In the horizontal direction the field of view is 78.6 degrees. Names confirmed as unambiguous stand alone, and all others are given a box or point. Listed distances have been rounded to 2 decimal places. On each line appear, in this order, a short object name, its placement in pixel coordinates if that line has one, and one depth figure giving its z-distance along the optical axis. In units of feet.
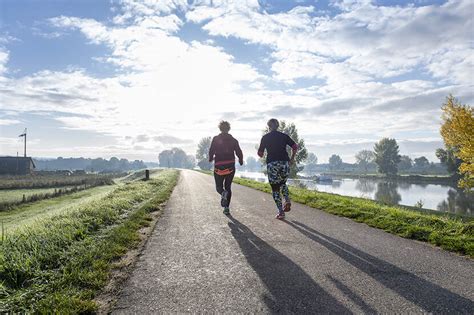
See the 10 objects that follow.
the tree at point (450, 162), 201.12
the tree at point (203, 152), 410.68
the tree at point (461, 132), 75.05
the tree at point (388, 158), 305.94
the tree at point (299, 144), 176.37
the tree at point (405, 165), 473.79
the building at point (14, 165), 212.64
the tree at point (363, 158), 581.04
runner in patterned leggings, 23.11
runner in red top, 26.30
